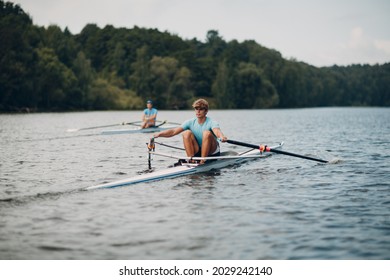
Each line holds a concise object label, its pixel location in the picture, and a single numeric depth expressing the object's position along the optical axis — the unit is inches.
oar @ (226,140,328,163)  496.7
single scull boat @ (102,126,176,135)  1111.6
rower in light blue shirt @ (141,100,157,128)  1123.9
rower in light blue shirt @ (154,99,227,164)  491.8
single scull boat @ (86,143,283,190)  450.6
